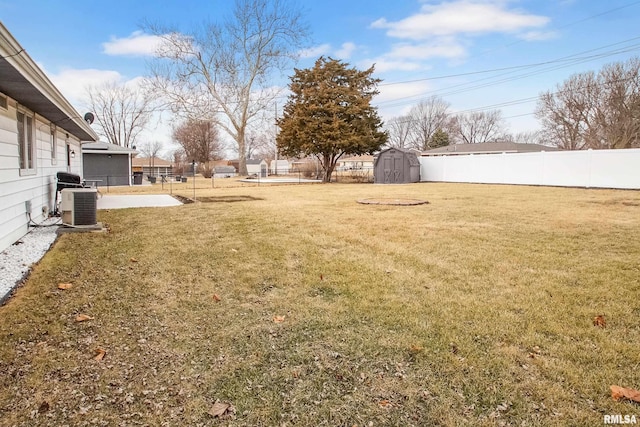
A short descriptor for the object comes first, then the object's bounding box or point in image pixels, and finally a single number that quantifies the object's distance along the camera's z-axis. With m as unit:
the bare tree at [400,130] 56.03
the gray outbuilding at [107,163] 22.09
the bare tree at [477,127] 52.41
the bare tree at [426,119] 52.59
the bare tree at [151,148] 53.36
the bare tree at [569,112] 30.55
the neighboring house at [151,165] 46.33
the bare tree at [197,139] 47.66
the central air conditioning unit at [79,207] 6.11
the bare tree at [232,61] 27.75
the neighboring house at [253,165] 57.70
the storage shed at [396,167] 21.88
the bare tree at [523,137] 51.84
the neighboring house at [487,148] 31.59
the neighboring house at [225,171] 48.53
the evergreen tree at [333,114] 22.45
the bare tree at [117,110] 40.88
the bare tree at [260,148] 45.83
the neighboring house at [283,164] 62.26
